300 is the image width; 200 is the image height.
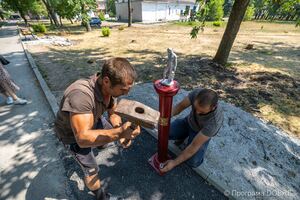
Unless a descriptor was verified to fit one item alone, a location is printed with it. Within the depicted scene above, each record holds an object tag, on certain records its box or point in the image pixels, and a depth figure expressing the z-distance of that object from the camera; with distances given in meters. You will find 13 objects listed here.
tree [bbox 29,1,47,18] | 34.22
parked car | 26.78
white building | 34.72
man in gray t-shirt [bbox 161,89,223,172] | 2.26
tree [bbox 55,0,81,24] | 16.74
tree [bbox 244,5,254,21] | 37.32
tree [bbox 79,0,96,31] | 17.87
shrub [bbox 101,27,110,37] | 16.42
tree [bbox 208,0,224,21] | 31.57
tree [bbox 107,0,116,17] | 50.31
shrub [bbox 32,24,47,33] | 18.47
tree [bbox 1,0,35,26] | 21.16
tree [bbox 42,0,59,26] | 20.39
